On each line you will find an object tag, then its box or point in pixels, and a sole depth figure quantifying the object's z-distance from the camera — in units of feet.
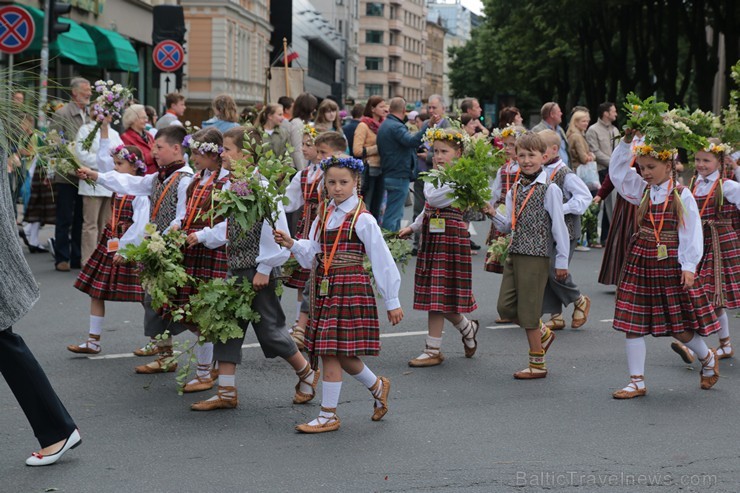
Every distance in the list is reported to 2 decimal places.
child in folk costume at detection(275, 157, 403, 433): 22.88
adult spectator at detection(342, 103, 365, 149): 58.23
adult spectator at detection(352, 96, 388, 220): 55.42
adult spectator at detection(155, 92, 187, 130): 50.42
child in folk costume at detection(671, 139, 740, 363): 30.73
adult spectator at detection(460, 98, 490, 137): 57.57
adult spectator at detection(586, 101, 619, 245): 55.98
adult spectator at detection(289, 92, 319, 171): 47.26
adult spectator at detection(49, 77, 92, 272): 45.34
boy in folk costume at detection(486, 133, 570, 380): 28.43
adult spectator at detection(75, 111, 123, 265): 44.45
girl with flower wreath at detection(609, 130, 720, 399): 26.08
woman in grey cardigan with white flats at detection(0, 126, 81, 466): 19.33
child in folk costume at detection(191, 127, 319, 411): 24.39
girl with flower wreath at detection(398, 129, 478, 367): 29.58
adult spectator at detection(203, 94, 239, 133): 45.73
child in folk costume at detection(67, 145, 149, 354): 29.37
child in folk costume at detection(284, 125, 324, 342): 31.63
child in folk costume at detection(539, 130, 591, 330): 33.45
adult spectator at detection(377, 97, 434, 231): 53.83
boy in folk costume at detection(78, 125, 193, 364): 27.09
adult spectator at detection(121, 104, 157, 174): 40.50
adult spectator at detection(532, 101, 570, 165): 45.37
